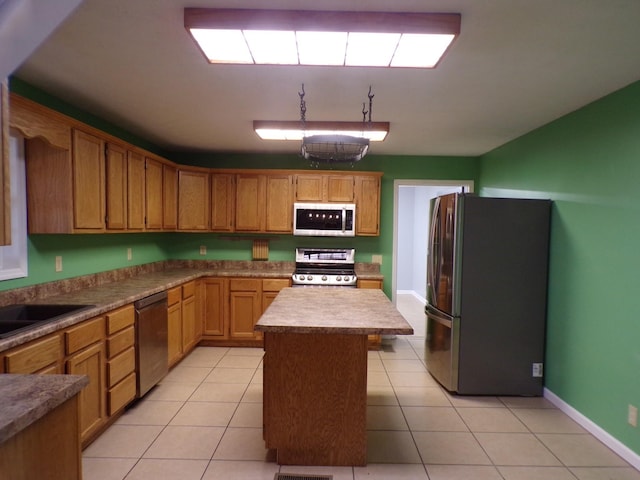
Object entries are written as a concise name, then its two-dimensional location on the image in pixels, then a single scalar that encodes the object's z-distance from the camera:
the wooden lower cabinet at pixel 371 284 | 4.09
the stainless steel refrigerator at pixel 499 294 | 2.97
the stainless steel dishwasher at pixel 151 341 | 2.72
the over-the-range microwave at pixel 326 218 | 4.24
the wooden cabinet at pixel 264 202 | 4.29
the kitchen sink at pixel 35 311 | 2.15
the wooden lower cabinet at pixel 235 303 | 4.05
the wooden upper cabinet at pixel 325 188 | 4.29
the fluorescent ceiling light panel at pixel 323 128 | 2.98
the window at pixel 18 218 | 2.31
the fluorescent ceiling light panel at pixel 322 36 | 1.53
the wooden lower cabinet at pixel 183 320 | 3.35
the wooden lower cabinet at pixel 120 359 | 2.38
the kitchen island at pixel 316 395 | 2.02
